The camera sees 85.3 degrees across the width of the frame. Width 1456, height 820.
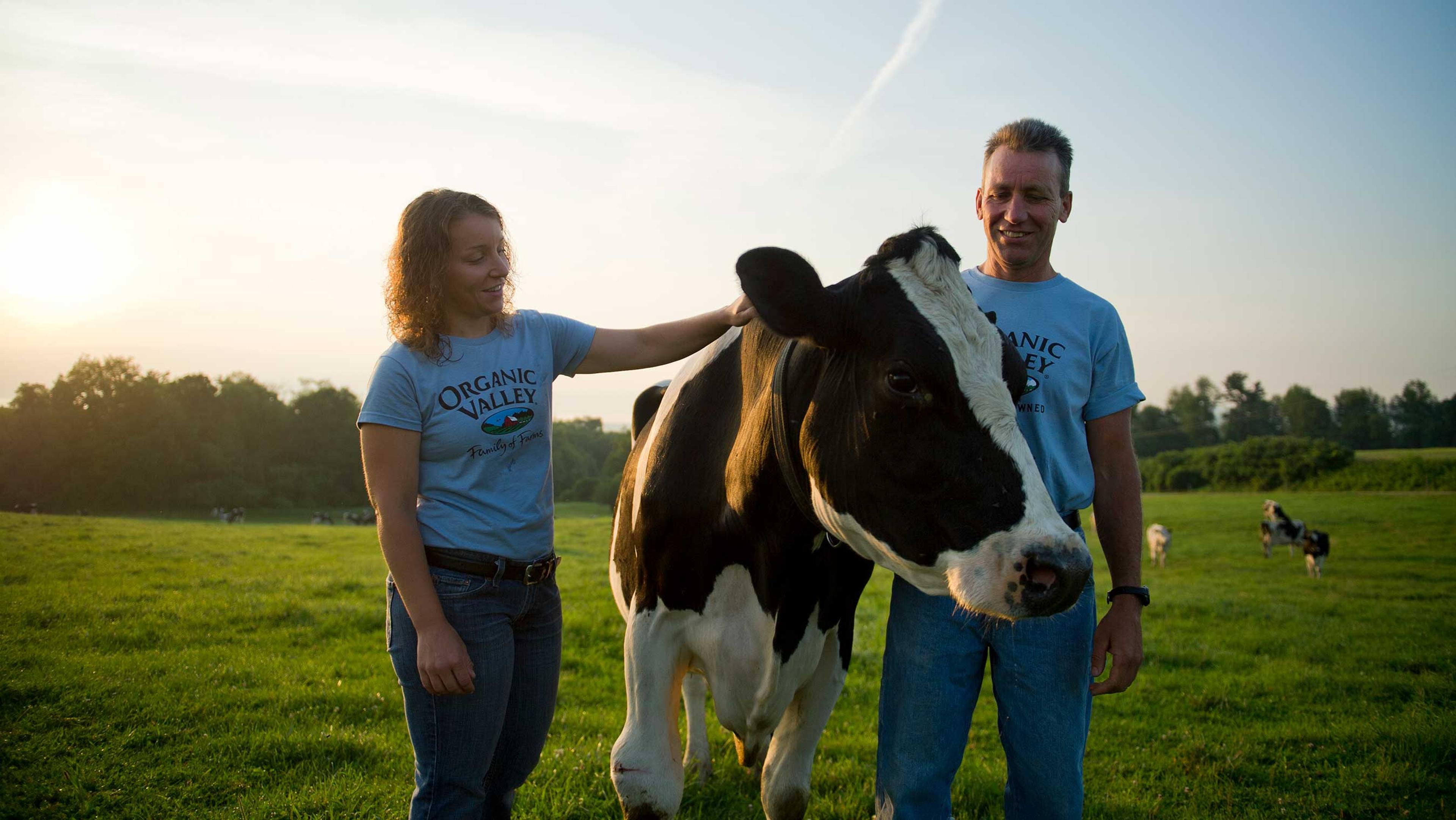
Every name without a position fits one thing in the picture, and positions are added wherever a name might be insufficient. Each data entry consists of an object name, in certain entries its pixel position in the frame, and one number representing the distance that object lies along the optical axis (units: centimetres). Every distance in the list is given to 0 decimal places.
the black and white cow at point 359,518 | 4778
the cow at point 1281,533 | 2116
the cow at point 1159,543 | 2050
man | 273
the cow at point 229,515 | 4191
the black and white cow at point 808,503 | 202
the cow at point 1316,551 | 1772
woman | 243
